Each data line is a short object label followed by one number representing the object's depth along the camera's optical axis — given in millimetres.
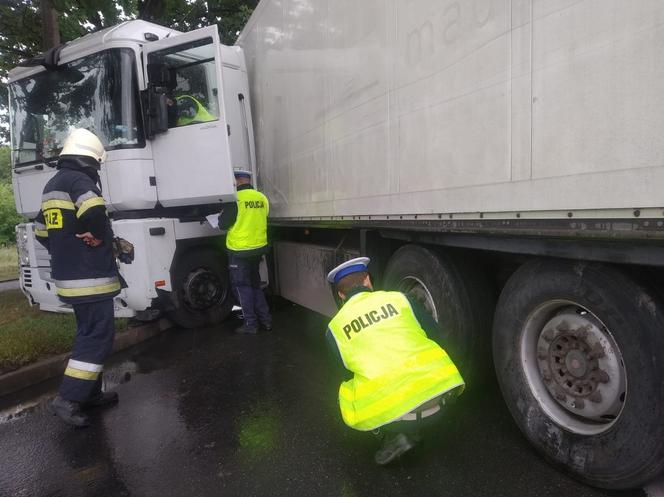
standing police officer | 5266
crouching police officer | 2285
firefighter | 3355
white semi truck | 1801
